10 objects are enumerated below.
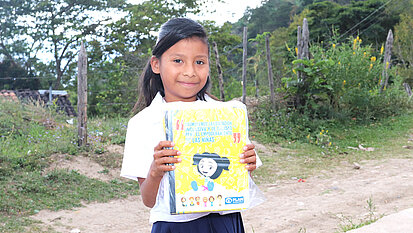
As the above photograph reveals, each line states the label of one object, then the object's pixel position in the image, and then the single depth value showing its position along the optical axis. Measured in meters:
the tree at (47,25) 21.59
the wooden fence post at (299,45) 9.24
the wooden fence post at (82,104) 6.32
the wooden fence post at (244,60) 8.81
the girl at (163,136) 1.33
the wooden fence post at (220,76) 8.94
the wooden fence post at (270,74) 8.94
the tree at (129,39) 15.49
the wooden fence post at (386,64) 10.23
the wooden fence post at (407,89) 13.28
